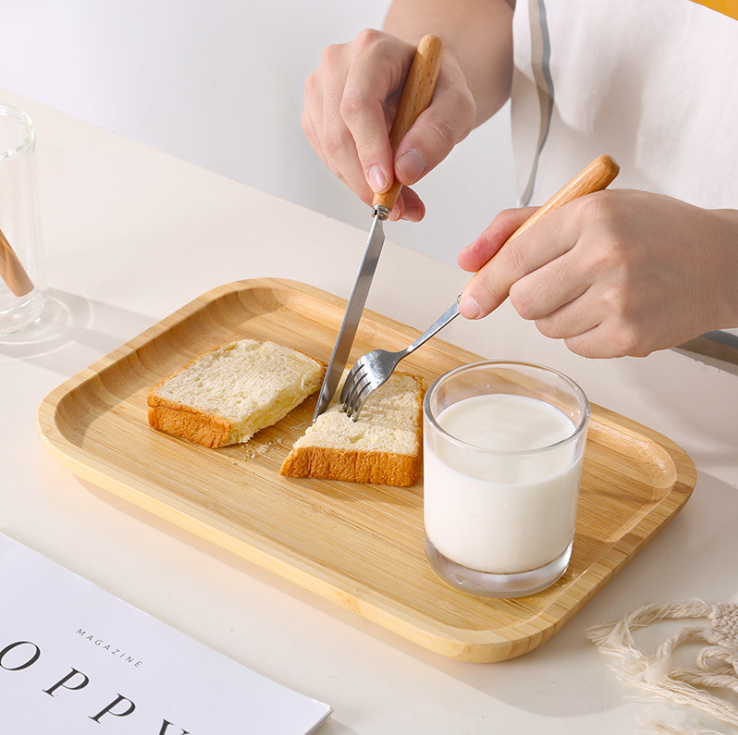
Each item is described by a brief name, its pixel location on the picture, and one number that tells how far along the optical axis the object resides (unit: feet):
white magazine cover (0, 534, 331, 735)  3.19
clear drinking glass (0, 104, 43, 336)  3.89
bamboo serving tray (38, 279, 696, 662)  3.35
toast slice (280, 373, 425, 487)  3.60
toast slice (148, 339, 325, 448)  3.68
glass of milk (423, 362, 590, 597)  3.27
